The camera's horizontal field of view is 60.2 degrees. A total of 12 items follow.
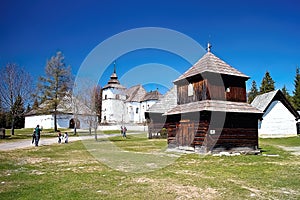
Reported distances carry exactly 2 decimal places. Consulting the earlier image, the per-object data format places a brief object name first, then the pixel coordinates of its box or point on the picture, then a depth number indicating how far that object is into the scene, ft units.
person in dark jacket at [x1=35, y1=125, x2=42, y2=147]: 80.69
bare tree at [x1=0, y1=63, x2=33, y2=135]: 115.96
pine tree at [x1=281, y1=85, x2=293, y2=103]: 270.87
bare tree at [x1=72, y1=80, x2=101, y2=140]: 111.04
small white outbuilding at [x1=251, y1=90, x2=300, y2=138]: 122.21
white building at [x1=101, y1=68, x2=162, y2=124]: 248.11
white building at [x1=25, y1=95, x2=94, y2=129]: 119.57
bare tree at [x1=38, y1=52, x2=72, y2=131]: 141.18
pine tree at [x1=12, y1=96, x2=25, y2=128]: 116.35
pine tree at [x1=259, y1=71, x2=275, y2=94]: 234.17
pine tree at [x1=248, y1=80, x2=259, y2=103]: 291.48
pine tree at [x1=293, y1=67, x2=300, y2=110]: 202.92
